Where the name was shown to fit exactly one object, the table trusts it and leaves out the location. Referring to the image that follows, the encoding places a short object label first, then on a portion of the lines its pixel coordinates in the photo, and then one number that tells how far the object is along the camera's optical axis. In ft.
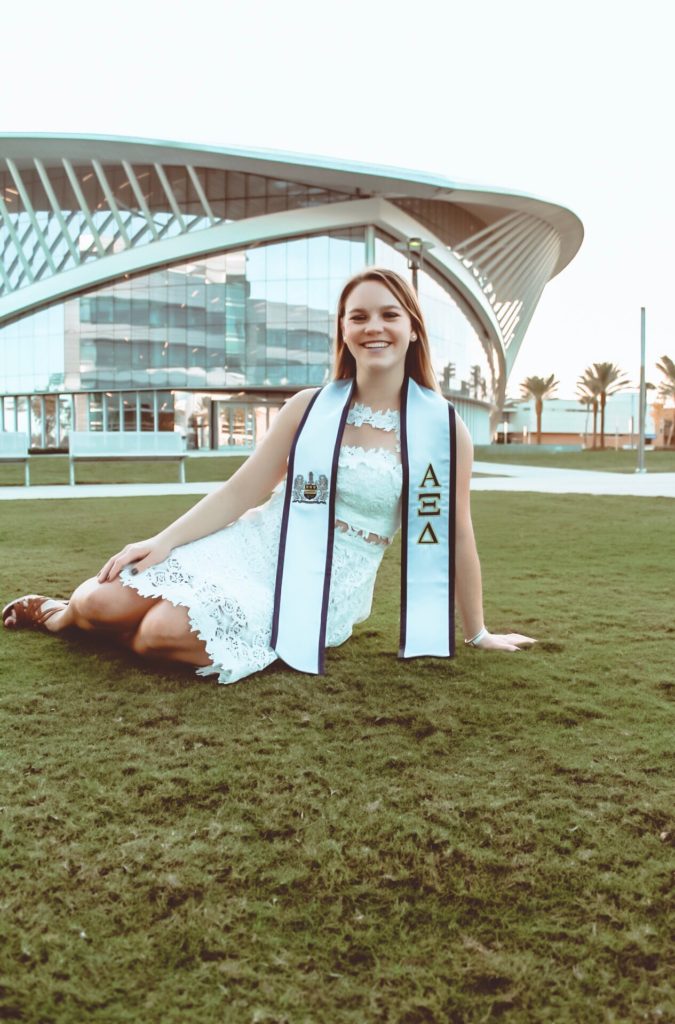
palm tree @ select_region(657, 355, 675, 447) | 265.54
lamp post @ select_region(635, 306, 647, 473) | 86.20
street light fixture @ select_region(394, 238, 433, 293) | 77.50
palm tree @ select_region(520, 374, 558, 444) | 269.64
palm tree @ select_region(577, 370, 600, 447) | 250.37
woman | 10.82
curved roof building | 136.46
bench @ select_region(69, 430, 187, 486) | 60.39
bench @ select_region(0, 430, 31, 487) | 58.13
